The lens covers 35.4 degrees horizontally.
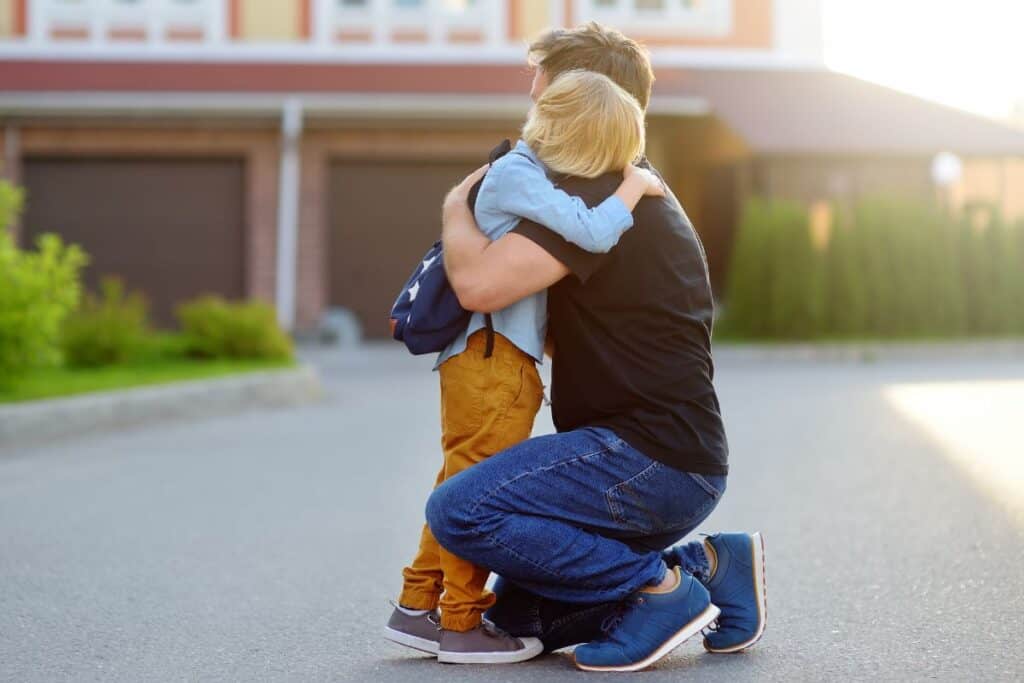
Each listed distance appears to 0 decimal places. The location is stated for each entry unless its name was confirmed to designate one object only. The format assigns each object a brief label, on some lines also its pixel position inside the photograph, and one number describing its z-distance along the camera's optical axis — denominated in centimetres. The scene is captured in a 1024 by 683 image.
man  391
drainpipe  2255
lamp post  2369
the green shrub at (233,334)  1457
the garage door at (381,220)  2327
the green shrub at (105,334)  1352
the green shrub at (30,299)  1014
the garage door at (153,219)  2295
